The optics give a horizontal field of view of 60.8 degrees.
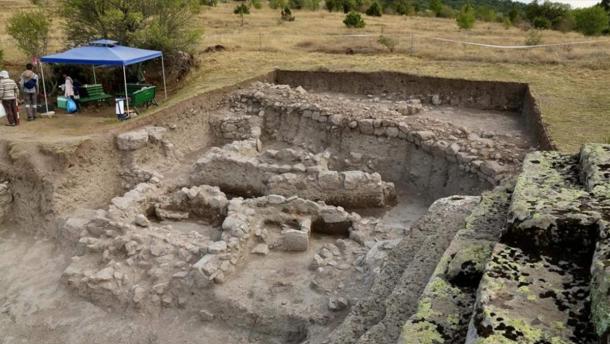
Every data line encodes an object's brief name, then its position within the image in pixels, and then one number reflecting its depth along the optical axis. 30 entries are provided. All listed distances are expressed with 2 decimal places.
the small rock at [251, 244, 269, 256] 8.15
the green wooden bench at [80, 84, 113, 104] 13.73
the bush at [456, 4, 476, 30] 26.52
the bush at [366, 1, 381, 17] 37.44
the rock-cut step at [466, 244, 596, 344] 2.23
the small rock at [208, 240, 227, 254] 7.57
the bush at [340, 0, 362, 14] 40.69
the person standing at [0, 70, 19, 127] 11.63
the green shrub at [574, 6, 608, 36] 28.00
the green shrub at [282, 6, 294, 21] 32.03
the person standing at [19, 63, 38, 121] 12.35
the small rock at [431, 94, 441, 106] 14.88
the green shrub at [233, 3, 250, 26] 32.72
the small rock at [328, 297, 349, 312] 6.49
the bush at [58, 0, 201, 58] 15.45
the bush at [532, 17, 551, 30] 30.35
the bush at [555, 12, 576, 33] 30.98
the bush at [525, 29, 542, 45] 20.66
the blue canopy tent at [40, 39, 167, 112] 12.15
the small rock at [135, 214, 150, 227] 9.06
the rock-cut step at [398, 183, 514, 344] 2.67
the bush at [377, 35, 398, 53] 19.83
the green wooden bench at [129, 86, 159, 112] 12.84
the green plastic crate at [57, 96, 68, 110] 13.43
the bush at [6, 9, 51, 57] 15.12
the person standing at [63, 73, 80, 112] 13.52
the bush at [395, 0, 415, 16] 41.48
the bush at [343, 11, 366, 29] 27.25
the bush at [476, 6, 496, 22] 37.03
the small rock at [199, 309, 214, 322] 7.06
